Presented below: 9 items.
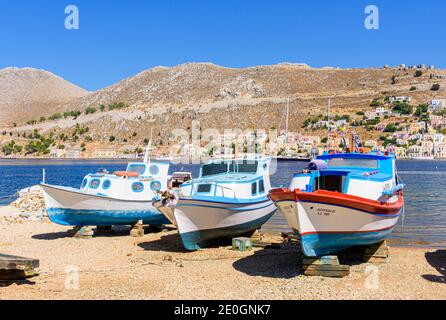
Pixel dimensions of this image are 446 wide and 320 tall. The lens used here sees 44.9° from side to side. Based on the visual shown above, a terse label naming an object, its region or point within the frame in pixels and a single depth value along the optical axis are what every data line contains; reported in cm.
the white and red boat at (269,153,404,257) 1330
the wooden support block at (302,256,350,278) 1338
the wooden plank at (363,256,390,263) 1548
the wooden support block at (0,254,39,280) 1188
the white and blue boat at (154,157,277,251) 1697
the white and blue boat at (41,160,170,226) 2031
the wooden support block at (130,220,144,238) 2089
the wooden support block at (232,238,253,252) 1748
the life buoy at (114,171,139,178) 2155
